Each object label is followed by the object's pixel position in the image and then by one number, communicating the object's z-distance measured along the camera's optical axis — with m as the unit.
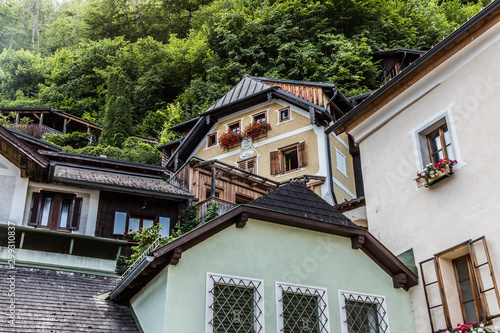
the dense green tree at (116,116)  37.84
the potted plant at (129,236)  16.94
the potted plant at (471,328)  8.68
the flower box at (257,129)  25.05
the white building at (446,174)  9.63
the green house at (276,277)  9.26
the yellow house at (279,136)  23.16
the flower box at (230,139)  25.83
